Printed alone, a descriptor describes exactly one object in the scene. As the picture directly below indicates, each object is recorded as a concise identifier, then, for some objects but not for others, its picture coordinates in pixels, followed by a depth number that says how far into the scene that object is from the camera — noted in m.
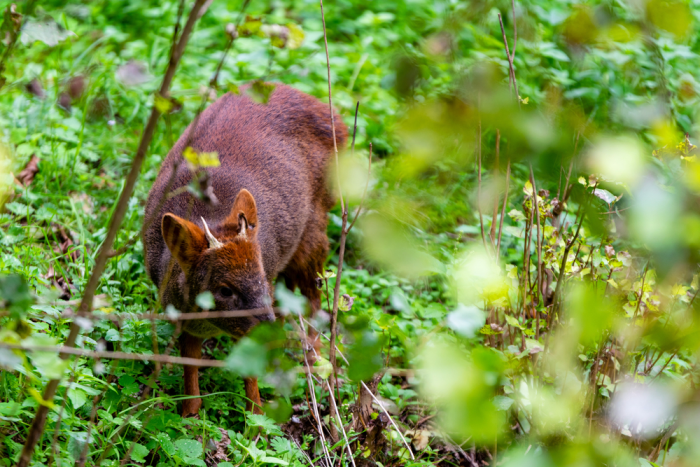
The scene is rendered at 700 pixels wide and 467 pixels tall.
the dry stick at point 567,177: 1.90
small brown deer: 6.74
